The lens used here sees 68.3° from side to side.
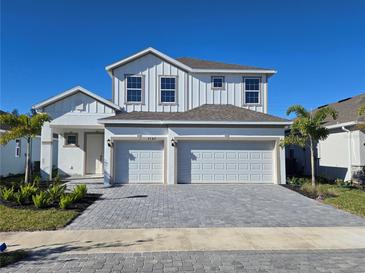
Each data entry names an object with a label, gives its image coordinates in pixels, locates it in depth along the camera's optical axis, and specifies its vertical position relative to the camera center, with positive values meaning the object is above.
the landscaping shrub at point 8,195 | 9.67 -1.48
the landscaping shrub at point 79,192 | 9.92 -1.45
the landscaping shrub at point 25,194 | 9.36 -1.43
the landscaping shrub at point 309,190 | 11.82 -1.65
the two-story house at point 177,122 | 14.84 +1.78
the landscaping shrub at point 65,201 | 8.83 -1.57
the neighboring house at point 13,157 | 17.95 -0.20
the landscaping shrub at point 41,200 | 8.88 -1.54
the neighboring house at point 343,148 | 14.96 +0.38
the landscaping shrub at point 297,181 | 14.81 -1.51
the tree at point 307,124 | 12.86 +1.46
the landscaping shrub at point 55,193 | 9.55 -1.40
